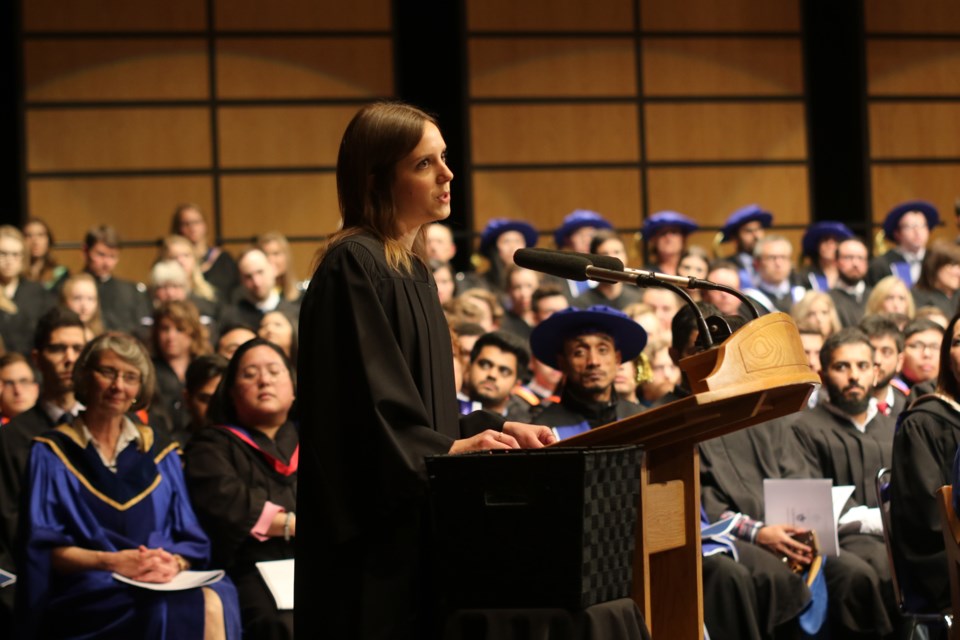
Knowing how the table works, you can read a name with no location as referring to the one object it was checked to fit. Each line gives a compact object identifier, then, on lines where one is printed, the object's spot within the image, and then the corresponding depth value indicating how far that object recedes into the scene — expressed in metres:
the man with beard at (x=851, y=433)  12.92
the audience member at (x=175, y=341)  14.83
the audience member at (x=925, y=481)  10.29
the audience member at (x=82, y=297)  15.88
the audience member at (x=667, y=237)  19.50
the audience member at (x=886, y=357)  14.50
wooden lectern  5.39
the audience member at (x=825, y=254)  19.91
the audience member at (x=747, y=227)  20.84
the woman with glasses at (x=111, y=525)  10.16
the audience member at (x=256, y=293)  17.44
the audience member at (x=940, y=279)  18.44
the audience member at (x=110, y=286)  17.62
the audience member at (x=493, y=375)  13.29
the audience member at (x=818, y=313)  15.91
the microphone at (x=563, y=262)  5.71
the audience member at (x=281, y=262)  18.20
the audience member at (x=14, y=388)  13.27
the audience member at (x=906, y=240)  20.39
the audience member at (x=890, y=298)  16.91
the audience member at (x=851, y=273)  19.08
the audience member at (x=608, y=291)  17.83
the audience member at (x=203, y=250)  19.47
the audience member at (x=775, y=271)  19.02
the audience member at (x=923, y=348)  14.87
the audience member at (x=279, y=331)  14.78
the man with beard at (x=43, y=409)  11.82
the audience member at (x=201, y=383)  12.50
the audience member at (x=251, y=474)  10.83
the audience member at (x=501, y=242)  19.64
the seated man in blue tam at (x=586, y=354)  12.00
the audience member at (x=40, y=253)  18.19
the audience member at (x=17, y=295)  16.42
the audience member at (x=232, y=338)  13.86
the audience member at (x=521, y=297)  17.12
